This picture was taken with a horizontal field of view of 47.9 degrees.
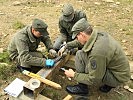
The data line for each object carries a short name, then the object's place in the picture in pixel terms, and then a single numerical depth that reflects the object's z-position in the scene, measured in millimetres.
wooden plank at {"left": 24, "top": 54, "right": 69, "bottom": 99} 2354
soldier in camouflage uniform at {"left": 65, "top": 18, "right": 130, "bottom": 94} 2209
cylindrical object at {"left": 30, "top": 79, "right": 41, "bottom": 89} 2356
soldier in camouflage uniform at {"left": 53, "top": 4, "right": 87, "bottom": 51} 3003
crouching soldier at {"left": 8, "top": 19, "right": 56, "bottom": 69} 2619
